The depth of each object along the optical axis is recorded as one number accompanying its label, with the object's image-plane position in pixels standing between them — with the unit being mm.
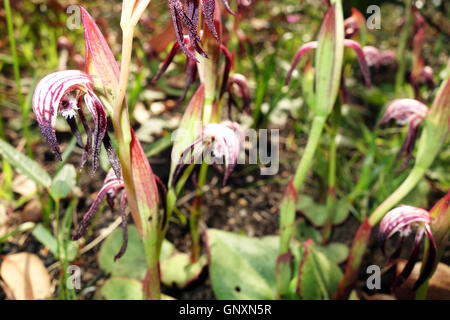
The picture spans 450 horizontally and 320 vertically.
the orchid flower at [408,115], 173
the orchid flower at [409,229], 165
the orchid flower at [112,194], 164
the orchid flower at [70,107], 139
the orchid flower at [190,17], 141
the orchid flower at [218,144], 153
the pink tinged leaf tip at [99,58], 146
